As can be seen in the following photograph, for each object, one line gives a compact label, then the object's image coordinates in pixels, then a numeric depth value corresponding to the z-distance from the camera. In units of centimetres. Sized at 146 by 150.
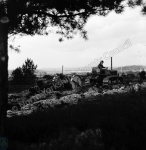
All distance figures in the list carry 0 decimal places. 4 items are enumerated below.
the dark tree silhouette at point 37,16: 654
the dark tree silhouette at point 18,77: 3428
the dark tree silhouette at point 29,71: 3460
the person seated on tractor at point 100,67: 2134
